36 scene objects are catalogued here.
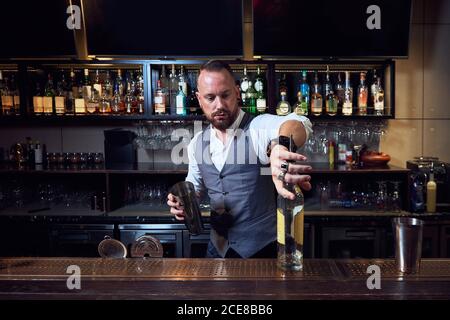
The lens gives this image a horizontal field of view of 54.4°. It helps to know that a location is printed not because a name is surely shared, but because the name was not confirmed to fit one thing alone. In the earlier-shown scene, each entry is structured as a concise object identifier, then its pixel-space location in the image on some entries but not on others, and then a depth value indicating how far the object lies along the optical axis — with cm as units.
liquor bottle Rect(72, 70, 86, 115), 346
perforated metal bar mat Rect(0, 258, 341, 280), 137
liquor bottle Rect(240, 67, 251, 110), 349
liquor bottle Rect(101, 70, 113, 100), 355
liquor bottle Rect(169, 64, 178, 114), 346
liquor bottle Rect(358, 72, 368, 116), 346
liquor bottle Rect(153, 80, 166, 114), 340
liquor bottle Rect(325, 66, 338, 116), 343
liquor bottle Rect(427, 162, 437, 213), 326
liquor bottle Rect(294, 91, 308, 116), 338
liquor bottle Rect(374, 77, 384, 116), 343
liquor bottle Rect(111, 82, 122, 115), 351
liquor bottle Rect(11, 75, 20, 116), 354
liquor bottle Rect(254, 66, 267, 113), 342
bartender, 206
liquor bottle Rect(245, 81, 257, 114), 345
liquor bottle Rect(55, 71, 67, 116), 347
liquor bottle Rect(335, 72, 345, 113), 351
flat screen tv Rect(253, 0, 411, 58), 325
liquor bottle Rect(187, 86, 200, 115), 343
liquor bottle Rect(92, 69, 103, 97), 354
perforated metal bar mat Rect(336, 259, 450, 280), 134
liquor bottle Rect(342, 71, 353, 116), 342
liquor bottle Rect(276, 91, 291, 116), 346
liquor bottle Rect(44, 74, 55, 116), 347
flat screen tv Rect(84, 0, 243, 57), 326
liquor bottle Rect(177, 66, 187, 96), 351
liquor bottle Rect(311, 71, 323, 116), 342
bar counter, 120
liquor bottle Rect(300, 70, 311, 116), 345
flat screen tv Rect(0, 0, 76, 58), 333
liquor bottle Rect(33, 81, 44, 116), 348
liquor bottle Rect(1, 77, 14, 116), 352
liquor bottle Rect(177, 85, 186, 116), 338
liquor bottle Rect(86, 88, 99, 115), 346
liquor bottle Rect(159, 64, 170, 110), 345
